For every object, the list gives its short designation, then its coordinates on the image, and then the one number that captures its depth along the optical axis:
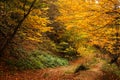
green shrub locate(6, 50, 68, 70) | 15.35
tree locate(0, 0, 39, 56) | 12.34
